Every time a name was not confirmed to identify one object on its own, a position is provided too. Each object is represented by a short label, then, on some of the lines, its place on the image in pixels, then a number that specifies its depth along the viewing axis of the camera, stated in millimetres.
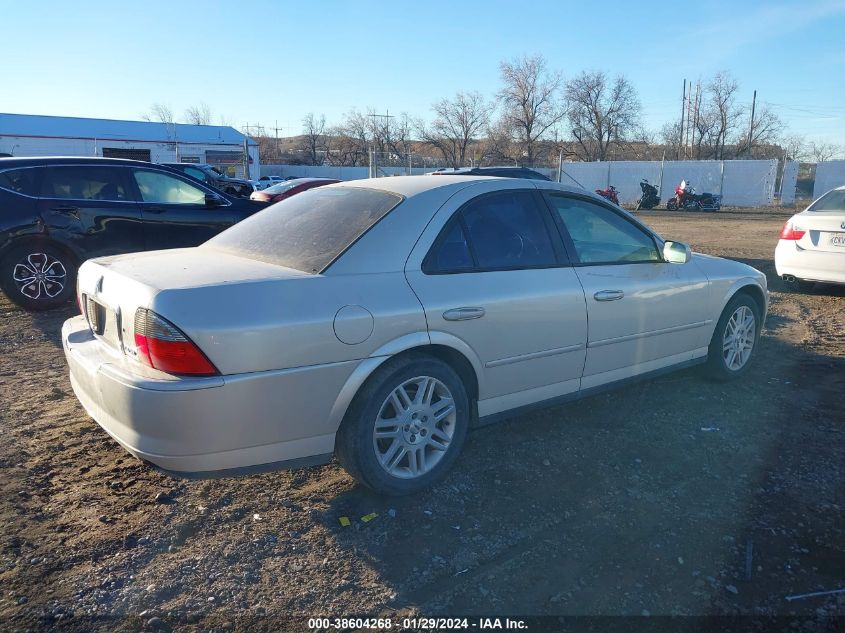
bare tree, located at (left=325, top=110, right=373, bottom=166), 66812
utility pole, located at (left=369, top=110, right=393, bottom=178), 21500
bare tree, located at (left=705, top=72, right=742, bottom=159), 58375
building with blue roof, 40875
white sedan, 7945
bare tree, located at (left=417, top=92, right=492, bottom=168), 61312
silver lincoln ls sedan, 2791
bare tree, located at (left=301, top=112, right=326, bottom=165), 73000
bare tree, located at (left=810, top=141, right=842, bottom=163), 57594
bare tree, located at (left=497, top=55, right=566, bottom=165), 57469
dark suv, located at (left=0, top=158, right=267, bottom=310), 6934
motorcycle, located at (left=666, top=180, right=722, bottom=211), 30641
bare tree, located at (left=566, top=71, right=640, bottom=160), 59188
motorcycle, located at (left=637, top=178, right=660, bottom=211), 32062
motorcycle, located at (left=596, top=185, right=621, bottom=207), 29275
